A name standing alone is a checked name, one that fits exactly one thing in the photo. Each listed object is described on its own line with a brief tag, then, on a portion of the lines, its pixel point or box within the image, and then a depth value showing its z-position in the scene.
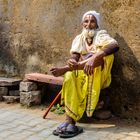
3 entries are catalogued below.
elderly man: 4.15
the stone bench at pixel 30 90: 5.33
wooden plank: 4.97
